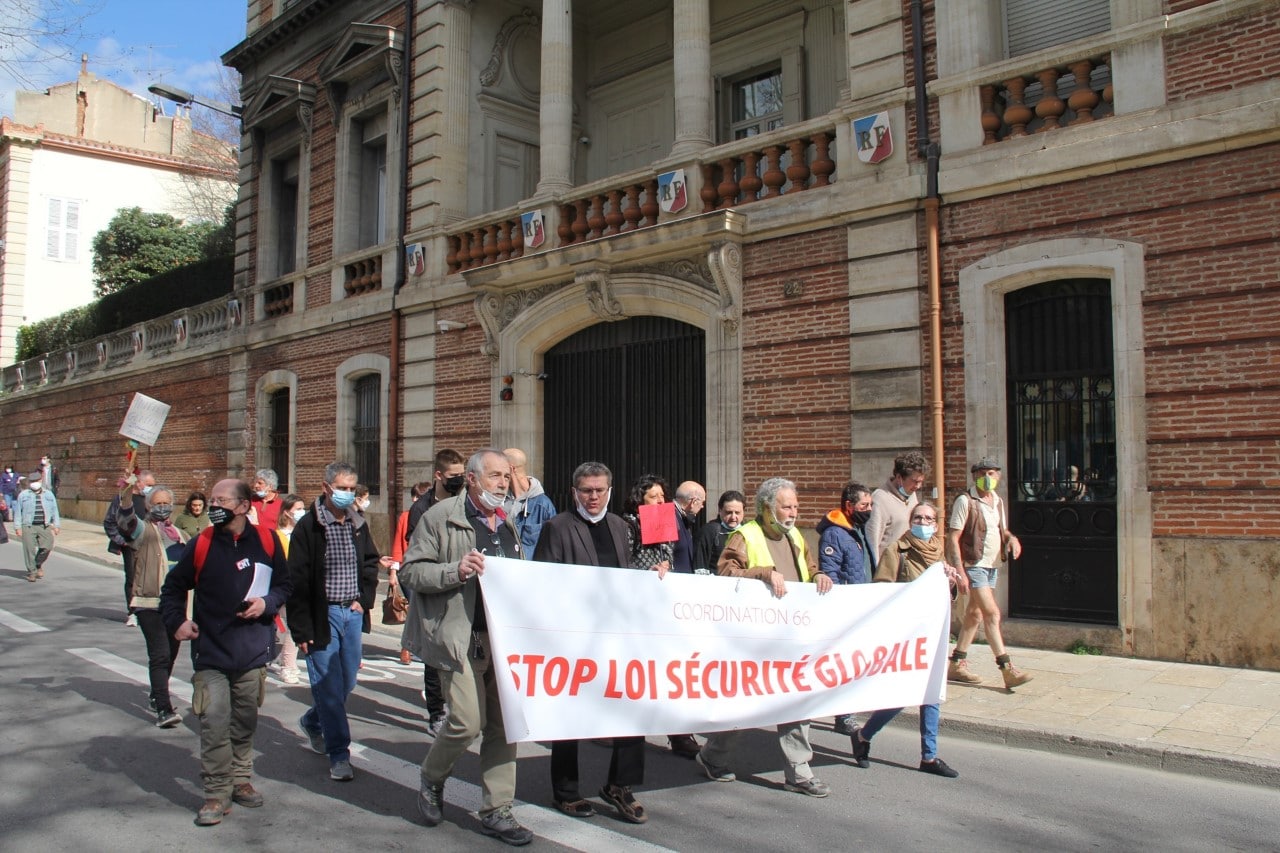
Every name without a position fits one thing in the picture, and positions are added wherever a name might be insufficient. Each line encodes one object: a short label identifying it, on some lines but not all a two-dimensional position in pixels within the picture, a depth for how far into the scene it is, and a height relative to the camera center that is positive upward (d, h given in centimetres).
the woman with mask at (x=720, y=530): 661 -36
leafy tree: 3675 +879
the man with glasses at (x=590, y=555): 502 -40
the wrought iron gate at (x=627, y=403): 1276 +104
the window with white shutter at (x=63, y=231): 3981 +1014
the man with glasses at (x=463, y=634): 466 -75
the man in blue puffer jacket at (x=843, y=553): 596 -47
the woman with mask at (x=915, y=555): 628 -51
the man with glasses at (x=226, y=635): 504 -82
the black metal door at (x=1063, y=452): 930 +24
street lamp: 1927 +773
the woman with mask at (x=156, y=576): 690 -74
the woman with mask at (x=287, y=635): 863 -139
